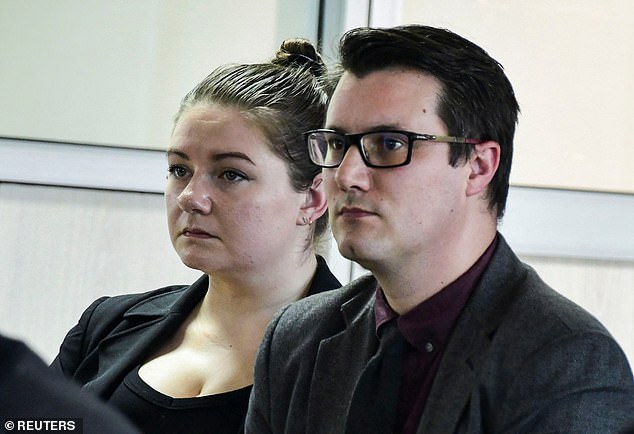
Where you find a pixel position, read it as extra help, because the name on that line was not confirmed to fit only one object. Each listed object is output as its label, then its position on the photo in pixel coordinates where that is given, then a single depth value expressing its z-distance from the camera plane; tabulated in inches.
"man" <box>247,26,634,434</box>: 128.6
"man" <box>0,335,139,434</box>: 85.7
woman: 144.4
